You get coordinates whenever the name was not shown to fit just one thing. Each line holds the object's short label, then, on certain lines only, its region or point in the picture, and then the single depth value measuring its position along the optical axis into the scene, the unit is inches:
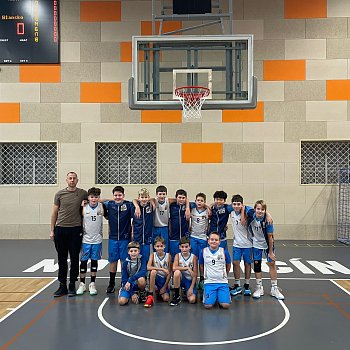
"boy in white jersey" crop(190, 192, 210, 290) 218.1
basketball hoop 285.9
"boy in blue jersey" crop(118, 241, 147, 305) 196.2
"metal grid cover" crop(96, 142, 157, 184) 411.8
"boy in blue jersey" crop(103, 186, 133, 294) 213.0
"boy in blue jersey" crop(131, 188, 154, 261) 213.3
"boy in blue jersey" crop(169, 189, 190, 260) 220.2
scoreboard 400.5
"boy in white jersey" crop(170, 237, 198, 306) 196.2
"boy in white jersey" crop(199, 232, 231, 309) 188.5
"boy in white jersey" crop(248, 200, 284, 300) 203.2
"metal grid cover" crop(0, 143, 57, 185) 413.4
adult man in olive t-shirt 207.3
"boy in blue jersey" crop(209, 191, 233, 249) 216.2
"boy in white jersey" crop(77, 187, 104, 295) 211.0
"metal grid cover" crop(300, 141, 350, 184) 407.5
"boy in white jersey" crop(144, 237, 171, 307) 198.2
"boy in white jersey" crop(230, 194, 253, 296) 211.0
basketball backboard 279.7
